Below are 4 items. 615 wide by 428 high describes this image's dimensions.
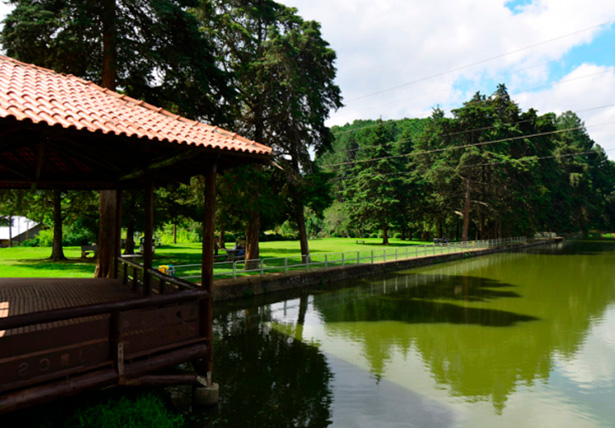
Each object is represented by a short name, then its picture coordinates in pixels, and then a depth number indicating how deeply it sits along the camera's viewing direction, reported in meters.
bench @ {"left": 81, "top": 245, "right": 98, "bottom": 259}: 26.64
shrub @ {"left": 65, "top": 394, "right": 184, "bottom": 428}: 5.47
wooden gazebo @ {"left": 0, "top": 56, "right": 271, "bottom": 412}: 4.81
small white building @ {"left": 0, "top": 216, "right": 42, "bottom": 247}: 50.78
